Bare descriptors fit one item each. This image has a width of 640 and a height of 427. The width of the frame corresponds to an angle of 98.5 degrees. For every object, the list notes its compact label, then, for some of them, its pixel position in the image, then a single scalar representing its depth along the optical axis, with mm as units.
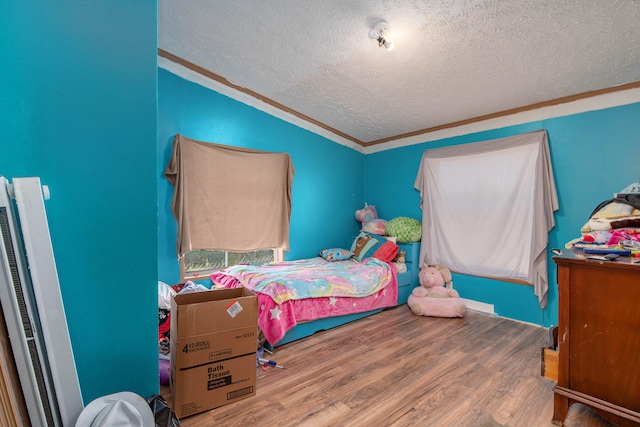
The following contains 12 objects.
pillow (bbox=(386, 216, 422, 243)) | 3584
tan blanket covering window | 2717
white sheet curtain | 2732
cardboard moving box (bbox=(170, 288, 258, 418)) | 1500
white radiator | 934
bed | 2328
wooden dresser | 1216
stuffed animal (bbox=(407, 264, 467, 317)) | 2988
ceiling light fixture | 1877
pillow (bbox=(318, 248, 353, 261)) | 3595
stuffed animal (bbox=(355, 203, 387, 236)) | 3857
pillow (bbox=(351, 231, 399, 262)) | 3411
